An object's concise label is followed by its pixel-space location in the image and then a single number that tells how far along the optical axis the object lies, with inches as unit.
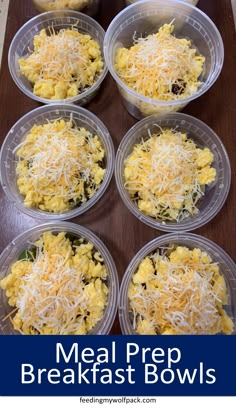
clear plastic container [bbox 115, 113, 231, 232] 10.6
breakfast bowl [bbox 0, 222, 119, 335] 9.7
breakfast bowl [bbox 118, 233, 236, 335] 9.5
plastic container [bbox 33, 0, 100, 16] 12.9
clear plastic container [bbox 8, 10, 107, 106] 12.4
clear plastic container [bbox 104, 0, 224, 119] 11.3
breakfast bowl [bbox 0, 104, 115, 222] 10.7
